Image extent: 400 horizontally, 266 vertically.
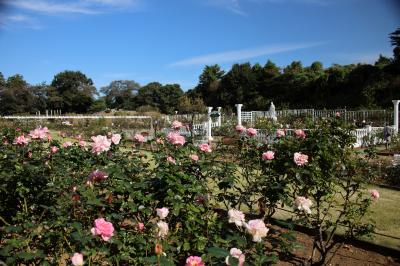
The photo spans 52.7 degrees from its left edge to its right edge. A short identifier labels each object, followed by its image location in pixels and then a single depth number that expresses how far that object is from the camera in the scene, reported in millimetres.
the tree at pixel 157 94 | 57875
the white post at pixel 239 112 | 17766
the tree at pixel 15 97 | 41125
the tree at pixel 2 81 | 43538
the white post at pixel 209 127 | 15036
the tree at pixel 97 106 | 50906
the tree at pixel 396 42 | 27331
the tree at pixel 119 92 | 65312
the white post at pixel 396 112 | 15242
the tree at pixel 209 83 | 45706
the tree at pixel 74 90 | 51719
